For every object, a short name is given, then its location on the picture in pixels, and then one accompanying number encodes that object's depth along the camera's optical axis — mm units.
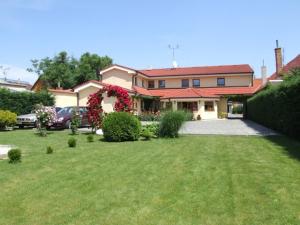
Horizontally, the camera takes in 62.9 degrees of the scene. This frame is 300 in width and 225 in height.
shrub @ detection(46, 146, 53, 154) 8488
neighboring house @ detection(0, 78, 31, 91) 28706
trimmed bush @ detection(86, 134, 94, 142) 11465
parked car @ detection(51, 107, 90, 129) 17366
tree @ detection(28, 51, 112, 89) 42406
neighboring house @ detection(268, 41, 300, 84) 19341
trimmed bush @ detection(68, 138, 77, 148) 9809
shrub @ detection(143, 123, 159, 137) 13059
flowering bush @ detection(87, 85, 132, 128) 13845
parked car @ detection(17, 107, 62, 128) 18316
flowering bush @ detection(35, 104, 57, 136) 14513
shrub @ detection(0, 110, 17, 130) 16880
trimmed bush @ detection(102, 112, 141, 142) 11741
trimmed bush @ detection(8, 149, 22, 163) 7136
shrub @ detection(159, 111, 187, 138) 12474
